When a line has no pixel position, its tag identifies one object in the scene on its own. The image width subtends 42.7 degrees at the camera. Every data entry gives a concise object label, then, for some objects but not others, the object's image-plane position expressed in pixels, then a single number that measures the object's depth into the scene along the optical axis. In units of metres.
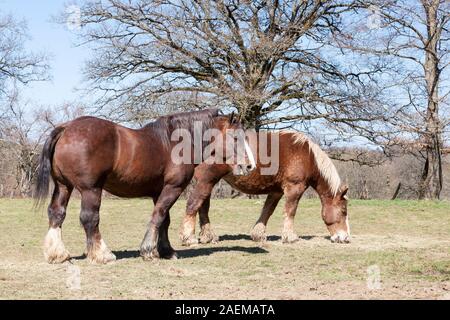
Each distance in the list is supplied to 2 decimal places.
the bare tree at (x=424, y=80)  21.34
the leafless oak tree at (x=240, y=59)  21.78
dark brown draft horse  7.58
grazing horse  10.90
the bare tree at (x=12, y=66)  30.44
